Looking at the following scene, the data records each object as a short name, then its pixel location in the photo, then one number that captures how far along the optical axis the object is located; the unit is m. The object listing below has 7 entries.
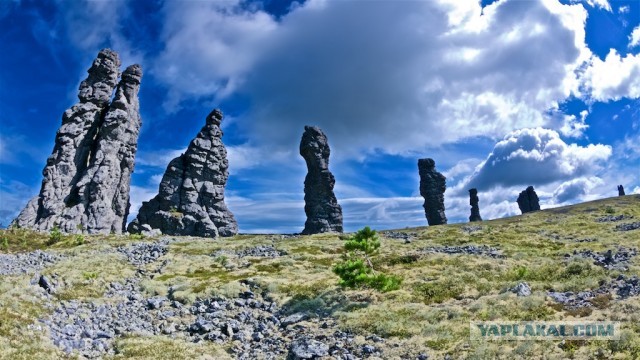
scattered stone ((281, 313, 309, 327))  23.09
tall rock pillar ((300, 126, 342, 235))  90.31
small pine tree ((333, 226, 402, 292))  26.95
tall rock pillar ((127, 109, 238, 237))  80.94
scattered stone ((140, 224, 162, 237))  70.78
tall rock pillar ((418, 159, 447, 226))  111.75
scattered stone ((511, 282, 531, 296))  23.18
